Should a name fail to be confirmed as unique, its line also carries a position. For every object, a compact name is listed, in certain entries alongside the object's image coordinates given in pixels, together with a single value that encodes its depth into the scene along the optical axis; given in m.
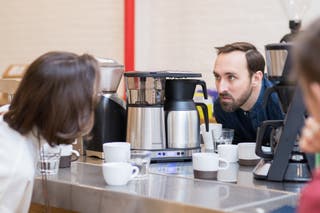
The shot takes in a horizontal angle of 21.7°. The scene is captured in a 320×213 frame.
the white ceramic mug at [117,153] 2.62
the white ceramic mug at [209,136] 3.00
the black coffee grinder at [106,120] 2.93
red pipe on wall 4.99
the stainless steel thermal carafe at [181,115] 2.88
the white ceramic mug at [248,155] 2.80
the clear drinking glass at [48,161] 2.62
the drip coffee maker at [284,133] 2.45
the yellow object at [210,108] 4.26
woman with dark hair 2.32
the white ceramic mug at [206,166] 2.52
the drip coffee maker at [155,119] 2.85
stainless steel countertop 2.21
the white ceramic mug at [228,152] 2.83
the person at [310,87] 1.57
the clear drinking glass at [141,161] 2.54
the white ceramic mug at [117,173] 2.43
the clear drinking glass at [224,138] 2.99
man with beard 3.62
